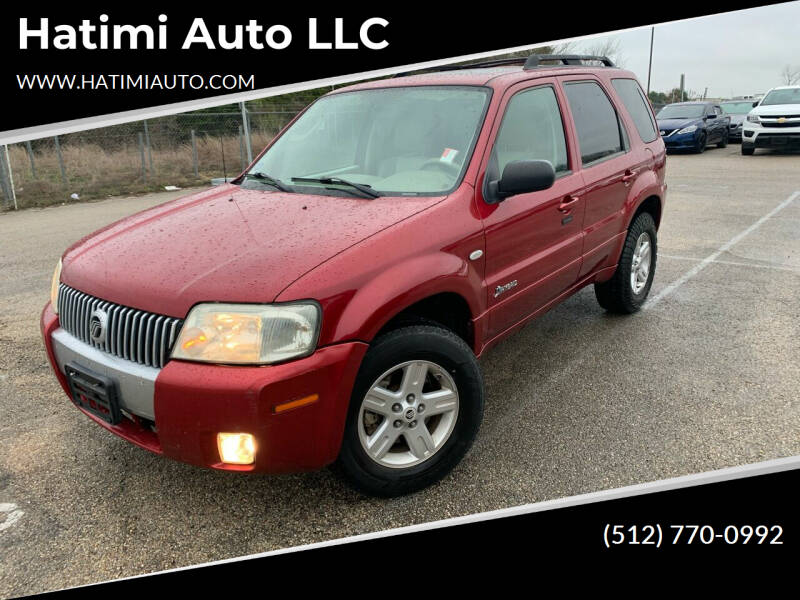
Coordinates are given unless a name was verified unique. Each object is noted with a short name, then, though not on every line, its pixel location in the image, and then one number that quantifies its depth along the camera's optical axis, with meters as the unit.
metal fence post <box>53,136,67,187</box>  14.81
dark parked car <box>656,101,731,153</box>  18.59
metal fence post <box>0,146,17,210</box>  12.88
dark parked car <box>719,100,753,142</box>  22.20
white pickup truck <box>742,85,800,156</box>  16.20
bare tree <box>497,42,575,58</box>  22.09
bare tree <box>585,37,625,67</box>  34.81
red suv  2.22
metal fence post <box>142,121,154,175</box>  16.03
